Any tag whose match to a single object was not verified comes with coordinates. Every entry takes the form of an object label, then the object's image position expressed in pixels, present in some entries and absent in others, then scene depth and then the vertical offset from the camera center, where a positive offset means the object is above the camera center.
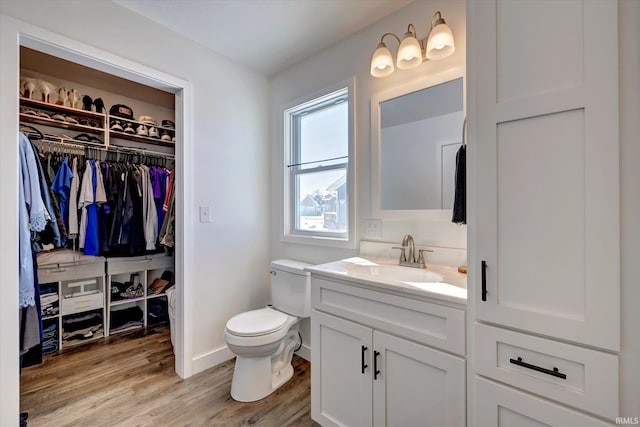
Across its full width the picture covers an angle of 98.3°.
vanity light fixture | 1.39 +0.88
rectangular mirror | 1.51 +0.39
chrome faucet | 1.50 -0.24
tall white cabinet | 0.71 +0.01
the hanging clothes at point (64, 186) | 2.34 +0.24
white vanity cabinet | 1.00 -0.62
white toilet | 1.72 -0.78
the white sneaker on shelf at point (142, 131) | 2.86 +0.87
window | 2.04 +0.36
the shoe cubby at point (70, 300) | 2.33 -0.75
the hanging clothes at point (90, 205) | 2.44 +0.08
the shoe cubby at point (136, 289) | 2.73 -0.79
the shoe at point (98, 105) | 2.62 +1.04
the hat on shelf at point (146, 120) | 2.92 +1.00
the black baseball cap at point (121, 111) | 2.76 +1.03
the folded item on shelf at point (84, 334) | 2.46 -1.09
